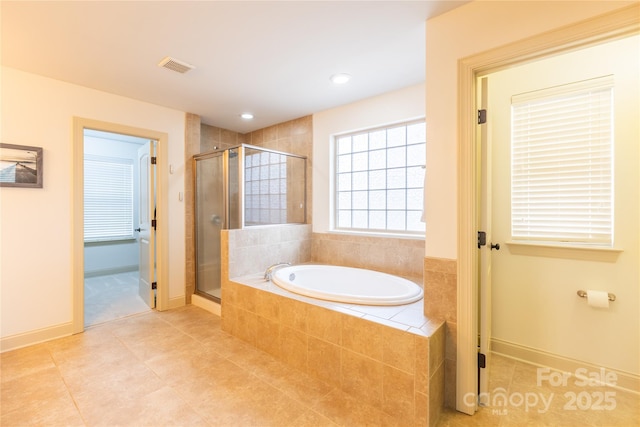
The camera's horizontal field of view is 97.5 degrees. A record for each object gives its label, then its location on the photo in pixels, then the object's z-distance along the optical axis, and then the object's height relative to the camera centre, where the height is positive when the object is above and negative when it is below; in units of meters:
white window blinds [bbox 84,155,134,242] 4.65 +0.23
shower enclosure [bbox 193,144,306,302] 2.90 +0.18
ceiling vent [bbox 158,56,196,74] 2.13 +1.16
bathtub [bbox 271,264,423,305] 1.95 -0.62
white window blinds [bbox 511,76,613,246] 1.85 +0.33
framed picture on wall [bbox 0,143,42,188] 2.24 +0.38
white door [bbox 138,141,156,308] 3.22 -0.18
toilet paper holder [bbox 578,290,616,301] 1.81 -0.56
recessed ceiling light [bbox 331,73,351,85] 2.41 +1.17
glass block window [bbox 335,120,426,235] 2.76 +0.34
